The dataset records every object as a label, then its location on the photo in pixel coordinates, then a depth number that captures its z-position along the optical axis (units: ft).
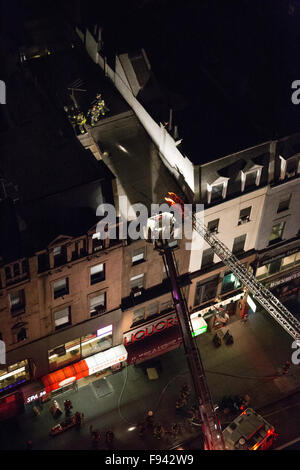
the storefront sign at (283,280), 164.82
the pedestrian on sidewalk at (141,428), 142.00
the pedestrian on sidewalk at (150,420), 142.73
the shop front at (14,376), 137.18
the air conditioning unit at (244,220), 143.54
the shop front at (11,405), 138.92
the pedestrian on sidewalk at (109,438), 139.95
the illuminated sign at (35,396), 139.18
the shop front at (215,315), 159.63
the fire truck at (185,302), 125.90
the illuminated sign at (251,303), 164.76
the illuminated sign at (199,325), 158.61
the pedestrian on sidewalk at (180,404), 147.33
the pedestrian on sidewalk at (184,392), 149.18
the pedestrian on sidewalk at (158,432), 140.97
